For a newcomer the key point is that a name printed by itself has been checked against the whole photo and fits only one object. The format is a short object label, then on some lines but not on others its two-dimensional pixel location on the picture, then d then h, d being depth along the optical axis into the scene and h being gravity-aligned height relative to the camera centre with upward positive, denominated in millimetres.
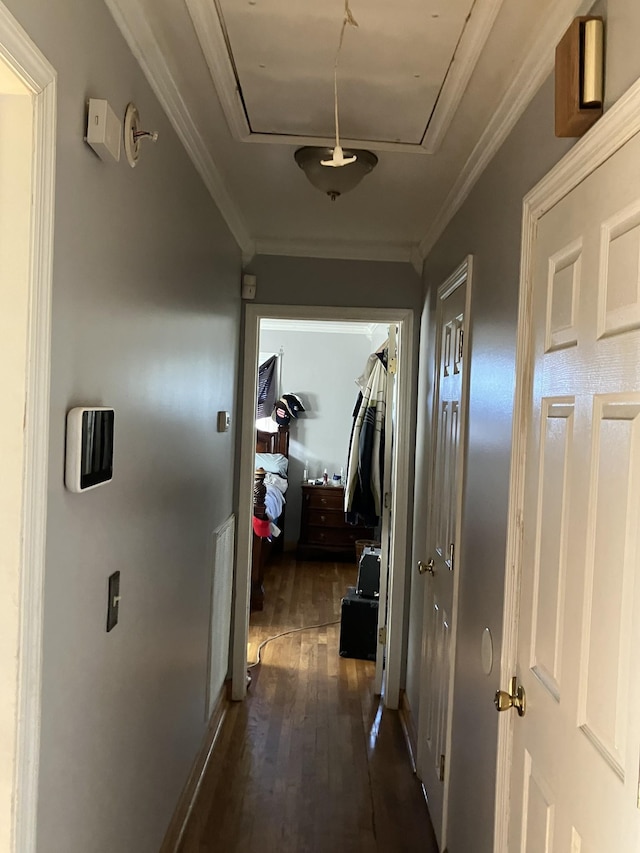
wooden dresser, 6227 -1133
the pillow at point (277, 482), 6007 -678
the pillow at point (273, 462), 6238 -515
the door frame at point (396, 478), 3201 -327
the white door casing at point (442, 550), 2172 -500
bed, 4871 -772
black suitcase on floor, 3865 -1325
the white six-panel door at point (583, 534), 958 -196
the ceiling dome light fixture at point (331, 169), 2045 +805
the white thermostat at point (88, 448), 1121 -84
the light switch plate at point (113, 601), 1389 -438
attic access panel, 1341 +848
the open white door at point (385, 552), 3357 -727
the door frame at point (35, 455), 969 -85
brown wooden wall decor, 1121 +625
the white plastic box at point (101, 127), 1135 +503
